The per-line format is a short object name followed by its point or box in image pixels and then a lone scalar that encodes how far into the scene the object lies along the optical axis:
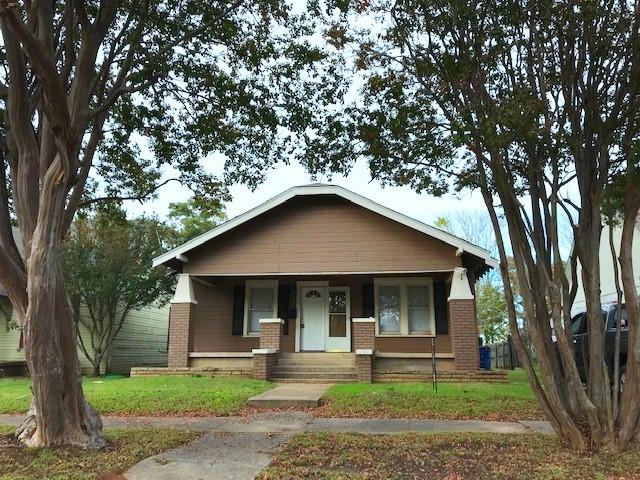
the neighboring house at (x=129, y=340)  19.97
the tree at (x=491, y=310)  32.47
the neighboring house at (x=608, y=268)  21.70
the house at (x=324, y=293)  13.92
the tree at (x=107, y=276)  17.83
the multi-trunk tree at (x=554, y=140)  5.50
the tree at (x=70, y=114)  5.58
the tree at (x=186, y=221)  24.03
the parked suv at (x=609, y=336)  9.74
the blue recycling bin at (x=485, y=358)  16.50
